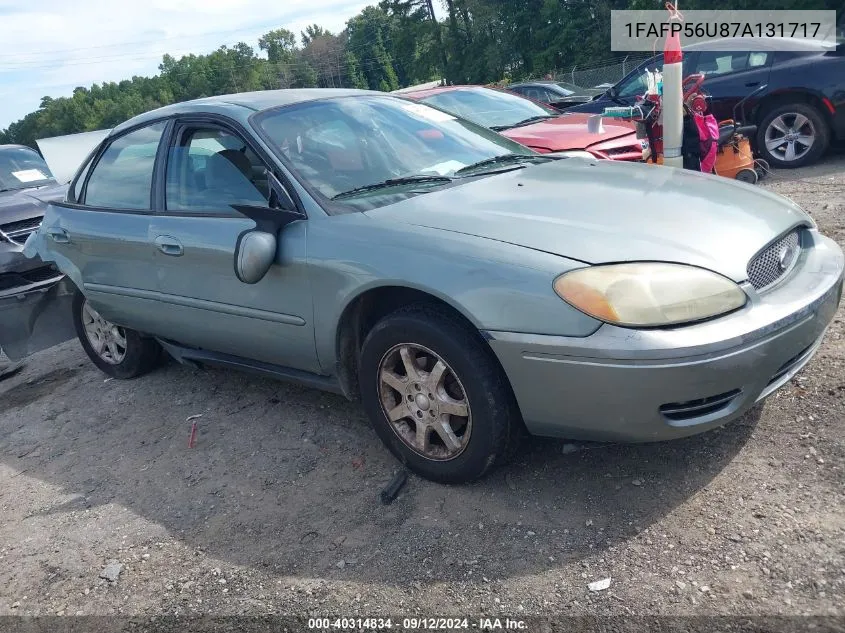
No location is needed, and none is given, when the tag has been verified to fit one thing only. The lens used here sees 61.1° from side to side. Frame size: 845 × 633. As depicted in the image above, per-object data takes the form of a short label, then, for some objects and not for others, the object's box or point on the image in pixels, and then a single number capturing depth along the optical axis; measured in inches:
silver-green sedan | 95.1
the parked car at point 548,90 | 632.9
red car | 252.4
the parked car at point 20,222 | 217.3
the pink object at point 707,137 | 243.8
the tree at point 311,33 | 4616.9
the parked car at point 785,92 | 301.9
